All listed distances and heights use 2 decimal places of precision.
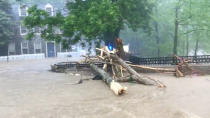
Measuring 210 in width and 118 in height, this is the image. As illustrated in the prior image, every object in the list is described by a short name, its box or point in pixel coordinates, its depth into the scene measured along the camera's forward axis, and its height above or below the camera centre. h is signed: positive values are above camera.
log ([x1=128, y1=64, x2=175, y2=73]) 15.78 -1.23
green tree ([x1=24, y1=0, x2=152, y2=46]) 16.30 +2.33
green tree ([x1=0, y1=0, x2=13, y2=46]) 34.88 +3.83
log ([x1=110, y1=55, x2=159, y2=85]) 13.33 -1.46
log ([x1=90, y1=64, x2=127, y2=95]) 10.57 -1.52
